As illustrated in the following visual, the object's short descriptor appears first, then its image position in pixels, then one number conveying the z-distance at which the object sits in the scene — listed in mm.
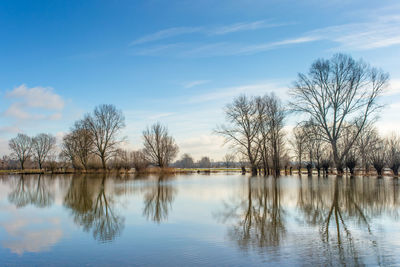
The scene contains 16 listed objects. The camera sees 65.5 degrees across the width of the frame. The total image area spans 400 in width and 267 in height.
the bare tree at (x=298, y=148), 49219
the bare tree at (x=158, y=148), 55688
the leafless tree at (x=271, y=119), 41531
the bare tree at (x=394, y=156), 32906
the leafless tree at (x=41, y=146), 84469
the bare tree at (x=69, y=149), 58844
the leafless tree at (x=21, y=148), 85375
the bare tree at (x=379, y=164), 33256
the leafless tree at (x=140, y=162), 52562
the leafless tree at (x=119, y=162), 53938
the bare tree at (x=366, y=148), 44644
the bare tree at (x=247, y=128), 42094
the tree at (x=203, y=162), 150125
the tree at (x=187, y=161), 136675
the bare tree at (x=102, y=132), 54594
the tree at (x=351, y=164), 34672
